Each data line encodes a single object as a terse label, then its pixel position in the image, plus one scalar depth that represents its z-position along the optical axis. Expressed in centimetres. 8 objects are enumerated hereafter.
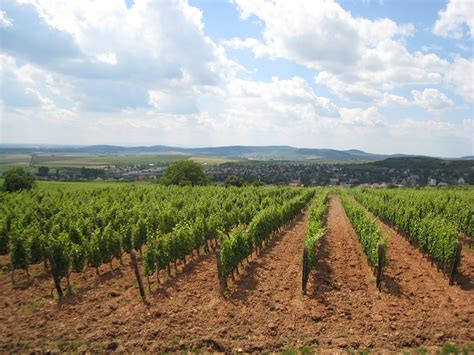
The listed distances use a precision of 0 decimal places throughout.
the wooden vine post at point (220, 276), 1132
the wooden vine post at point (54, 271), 1122
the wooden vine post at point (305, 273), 1126
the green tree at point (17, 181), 5338
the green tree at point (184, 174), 7456
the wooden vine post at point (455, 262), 1184
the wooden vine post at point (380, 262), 1150
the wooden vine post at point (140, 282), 1098
